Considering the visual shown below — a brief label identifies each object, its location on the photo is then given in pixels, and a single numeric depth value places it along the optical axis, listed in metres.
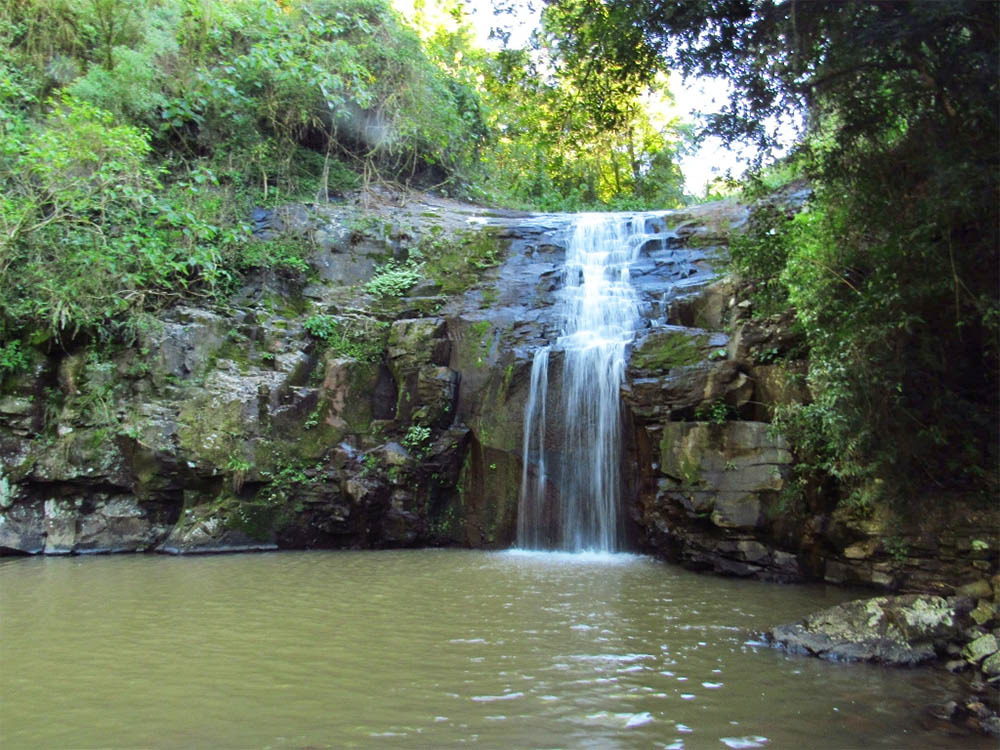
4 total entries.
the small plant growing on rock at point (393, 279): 13.38
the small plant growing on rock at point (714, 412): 8.96
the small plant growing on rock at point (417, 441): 11.41
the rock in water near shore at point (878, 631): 5.38
